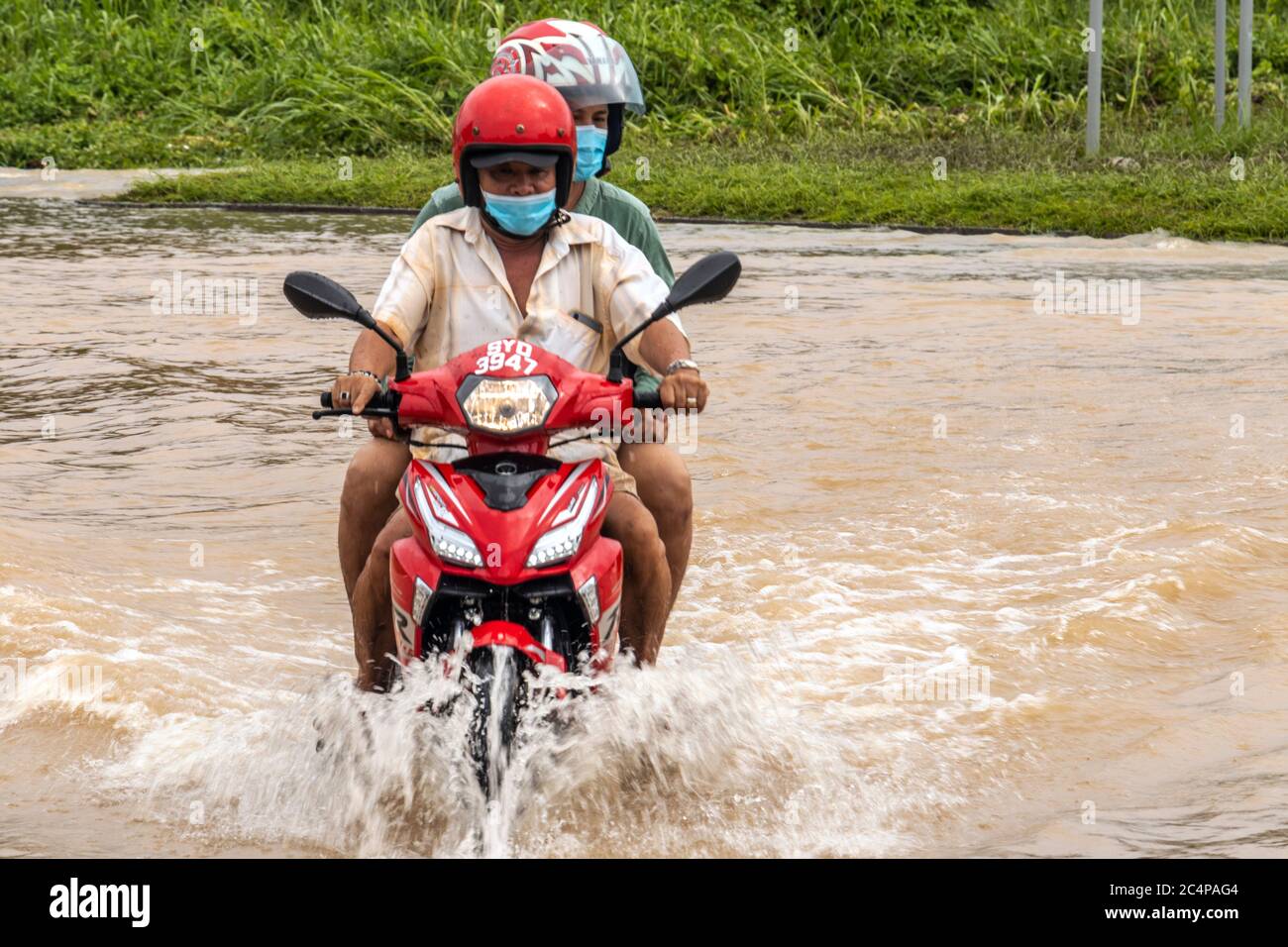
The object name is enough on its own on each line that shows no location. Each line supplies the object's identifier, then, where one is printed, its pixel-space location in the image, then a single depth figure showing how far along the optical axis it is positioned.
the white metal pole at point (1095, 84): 16.25
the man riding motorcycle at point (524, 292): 4.18
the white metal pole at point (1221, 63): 17.14
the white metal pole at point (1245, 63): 16.27
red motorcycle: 3.77
